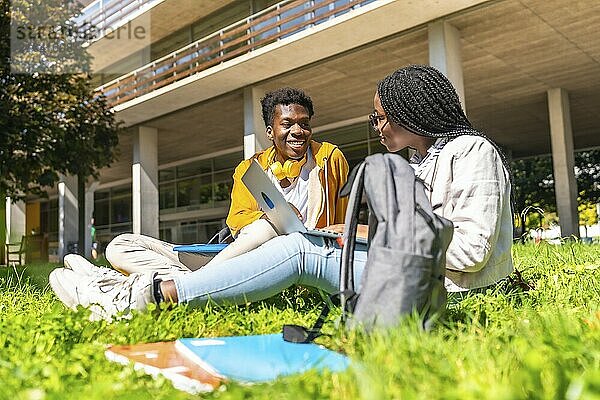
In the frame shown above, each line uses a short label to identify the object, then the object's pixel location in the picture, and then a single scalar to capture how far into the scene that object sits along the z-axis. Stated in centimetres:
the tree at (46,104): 988
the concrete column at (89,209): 2324
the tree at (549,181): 2302
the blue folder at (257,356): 157
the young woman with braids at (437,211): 223
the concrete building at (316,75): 1080
